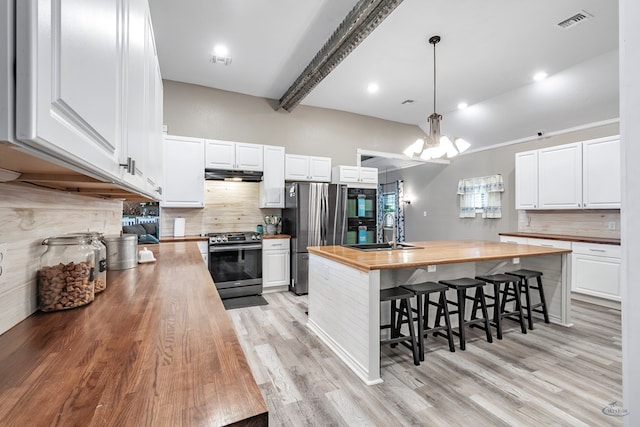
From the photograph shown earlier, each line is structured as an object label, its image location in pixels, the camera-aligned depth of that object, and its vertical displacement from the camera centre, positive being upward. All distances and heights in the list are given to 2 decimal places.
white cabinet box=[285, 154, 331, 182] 4.85 +0.77
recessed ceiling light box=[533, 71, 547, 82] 4.10 +1.99
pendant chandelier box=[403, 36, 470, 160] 3.12 +0.76
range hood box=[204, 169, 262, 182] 4.31 +0.56
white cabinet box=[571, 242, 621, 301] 3.80 -0.74
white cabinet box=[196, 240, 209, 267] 4.09 -0.50
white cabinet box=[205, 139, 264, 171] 4.32 +0.87
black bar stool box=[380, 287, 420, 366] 2.39 -0.86
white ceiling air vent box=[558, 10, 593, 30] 2.93 +2.02
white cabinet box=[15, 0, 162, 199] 0.43 +0.26
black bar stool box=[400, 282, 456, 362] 2.50 -0.88
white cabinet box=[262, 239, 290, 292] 4.45 -0.79
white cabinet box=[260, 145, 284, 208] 4.66 +0.54
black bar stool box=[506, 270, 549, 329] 3.15 -0.86
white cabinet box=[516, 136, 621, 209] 3.98 +0.59
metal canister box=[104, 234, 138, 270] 1.92 -0.27
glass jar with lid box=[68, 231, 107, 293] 1.36 -0.26
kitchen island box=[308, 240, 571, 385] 2.22 -0.62
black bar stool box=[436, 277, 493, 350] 2.70 -0.85
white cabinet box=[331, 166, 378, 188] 5.11 +0.67
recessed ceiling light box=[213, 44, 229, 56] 3.52 +1.99
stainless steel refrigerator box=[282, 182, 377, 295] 4.46 -0.09
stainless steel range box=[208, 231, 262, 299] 4.09 -0.73
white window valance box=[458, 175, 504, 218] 5.77 +0.39
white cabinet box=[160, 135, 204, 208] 4.09 +0.57
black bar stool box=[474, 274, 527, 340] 2.95 -0.88
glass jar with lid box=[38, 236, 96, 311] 1.11 -0.25
